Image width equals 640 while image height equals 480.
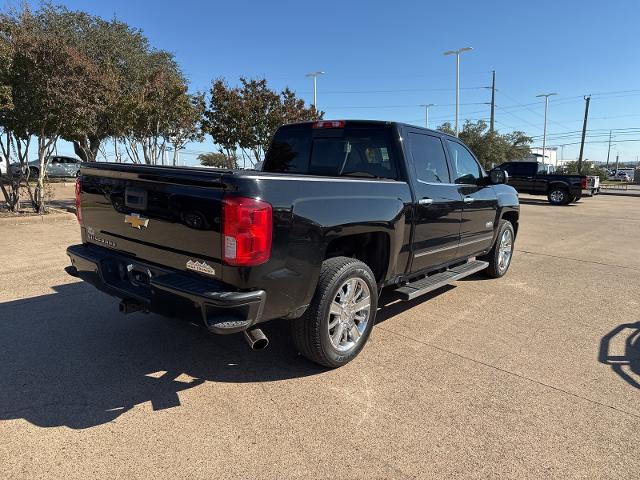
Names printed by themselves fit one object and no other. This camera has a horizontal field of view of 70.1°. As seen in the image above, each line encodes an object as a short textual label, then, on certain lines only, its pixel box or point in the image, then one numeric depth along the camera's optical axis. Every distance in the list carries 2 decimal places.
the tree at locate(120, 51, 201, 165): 13.86
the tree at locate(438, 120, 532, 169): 47.09
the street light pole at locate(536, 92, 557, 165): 49.88
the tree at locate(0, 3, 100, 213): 9.75
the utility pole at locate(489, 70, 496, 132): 45.06
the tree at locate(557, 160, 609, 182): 56.12
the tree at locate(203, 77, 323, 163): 17.55
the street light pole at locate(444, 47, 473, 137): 30.95
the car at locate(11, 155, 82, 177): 30.25
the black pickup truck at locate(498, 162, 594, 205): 20.17
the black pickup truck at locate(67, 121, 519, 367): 2.80
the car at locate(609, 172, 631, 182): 60.25
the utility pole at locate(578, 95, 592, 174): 42.74
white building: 85.03
